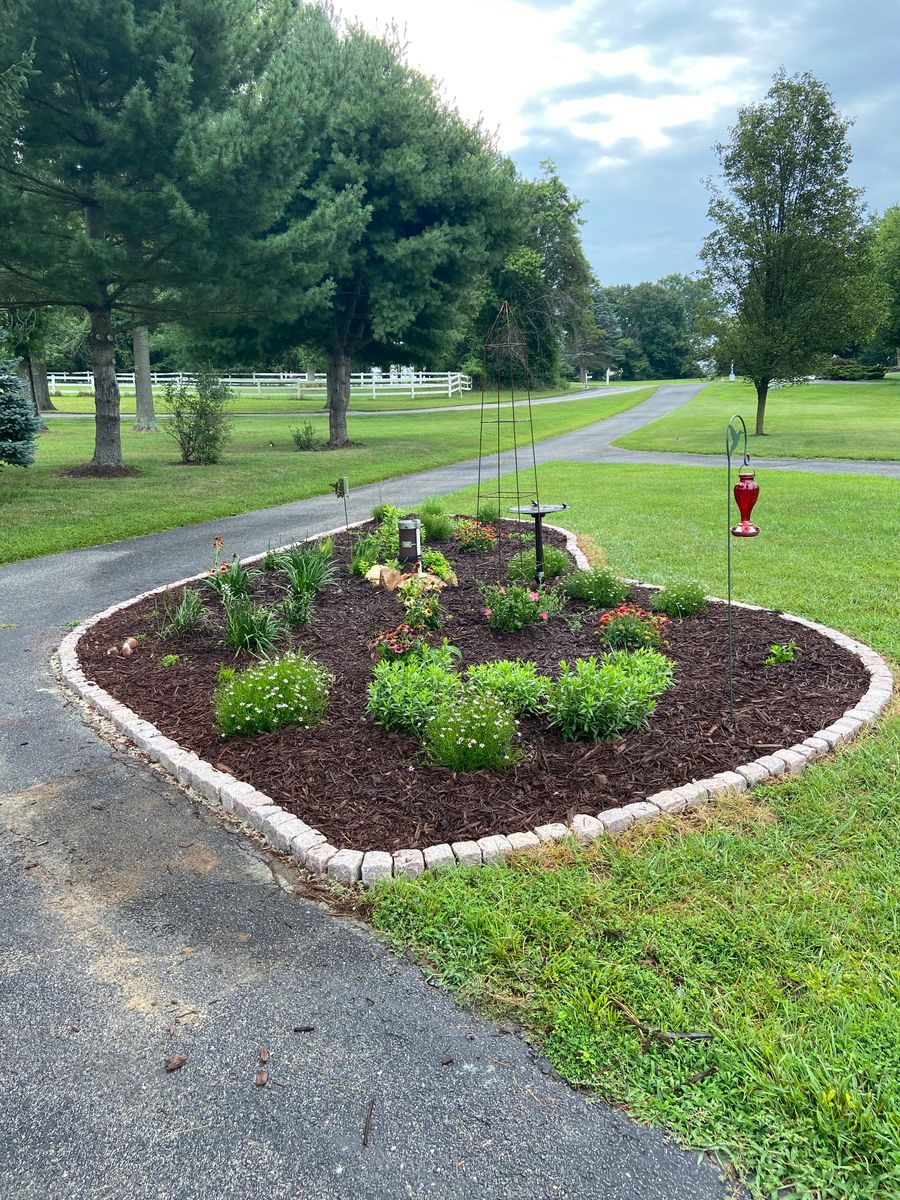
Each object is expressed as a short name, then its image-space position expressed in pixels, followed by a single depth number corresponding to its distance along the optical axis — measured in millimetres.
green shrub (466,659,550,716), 4074
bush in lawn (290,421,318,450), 20391
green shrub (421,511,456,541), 8578
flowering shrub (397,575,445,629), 5355
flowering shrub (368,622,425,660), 4711
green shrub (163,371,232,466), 16625
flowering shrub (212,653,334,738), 3990
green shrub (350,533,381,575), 7076
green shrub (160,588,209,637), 5527
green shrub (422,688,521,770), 3578
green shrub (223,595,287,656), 5191
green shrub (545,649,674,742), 3889
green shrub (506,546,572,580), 6605
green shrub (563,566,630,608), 6027
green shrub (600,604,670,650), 5000
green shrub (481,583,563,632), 5410
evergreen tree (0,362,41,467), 13555
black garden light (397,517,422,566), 7031
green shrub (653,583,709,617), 5844
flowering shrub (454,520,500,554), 8023
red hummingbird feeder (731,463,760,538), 4086
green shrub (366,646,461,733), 3949
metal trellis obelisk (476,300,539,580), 6598
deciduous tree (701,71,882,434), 19875
